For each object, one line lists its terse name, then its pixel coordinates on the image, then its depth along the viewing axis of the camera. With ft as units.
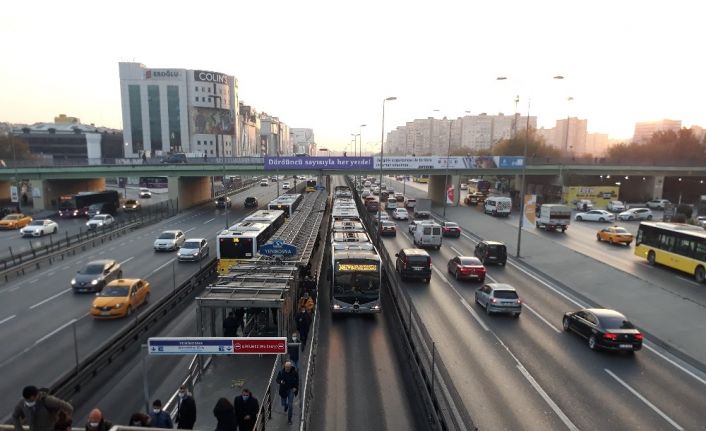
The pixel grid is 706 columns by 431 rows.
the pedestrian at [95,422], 23.41
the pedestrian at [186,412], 29.45
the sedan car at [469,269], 80.28
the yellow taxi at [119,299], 59.67
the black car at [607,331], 49.39
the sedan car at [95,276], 73.26
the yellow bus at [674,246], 81.76
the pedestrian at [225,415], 27.91
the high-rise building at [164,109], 417.28
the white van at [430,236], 110.52
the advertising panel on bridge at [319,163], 182.19
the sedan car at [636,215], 169.48
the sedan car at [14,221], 148.15
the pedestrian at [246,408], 29.55
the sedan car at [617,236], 119.65
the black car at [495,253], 93.50
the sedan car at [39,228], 130.41
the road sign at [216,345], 31.07
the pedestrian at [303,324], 47.49
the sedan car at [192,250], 96.17
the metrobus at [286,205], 129.29
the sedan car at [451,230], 131.44
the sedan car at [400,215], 166.37
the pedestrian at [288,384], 33.01
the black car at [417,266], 78.64
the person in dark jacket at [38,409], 23.15
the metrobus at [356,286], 59.57
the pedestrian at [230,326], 43.24
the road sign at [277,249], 58.90
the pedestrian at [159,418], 28.58
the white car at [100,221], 141.94
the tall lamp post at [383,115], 109.44
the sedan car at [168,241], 108.99
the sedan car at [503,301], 61.46
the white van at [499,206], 175.11
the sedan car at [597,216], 166.20
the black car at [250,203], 206.62
